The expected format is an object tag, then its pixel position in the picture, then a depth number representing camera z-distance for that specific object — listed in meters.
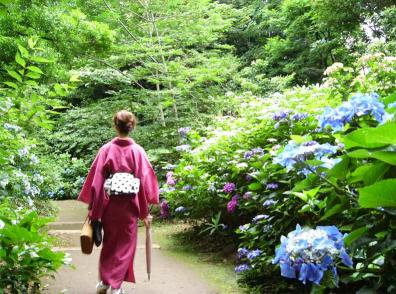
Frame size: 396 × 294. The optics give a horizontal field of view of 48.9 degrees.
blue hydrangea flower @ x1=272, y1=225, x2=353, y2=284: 1.30
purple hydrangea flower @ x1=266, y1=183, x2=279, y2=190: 3.45
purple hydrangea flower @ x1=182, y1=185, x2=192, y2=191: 5.38
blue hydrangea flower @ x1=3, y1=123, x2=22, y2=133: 4.18
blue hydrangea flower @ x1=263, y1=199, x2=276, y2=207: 3.38
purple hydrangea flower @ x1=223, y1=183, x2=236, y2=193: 4.42
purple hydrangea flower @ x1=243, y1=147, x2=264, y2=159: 4.08
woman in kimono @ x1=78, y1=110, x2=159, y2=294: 3.56
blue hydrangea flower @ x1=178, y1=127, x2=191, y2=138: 7.25
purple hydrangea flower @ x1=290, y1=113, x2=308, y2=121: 3.80
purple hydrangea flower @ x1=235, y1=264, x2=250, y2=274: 3.61
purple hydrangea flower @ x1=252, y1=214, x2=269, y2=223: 3.48
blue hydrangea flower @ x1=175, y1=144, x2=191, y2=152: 6.08
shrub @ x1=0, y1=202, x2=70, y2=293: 2.38
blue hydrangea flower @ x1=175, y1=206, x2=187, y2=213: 5.50
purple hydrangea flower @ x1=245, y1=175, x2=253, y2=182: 4.23
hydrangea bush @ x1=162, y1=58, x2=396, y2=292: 1.31
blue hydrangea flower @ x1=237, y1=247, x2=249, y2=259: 3.68
